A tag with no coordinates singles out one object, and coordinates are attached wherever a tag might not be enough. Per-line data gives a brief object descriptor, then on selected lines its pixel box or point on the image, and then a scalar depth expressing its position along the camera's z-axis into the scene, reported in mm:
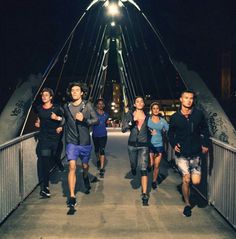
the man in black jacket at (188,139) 5555
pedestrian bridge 4770
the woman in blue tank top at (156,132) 7474
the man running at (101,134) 8906
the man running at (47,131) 6555
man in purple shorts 6004
